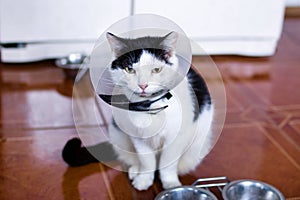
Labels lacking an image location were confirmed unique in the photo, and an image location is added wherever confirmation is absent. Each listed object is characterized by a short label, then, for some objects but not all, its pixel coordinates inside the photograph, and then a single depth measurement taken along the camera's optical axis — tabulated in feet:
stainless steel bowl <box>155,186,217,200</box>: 4.68
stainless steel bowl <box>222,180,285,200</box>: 4.82
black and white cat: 4.35
